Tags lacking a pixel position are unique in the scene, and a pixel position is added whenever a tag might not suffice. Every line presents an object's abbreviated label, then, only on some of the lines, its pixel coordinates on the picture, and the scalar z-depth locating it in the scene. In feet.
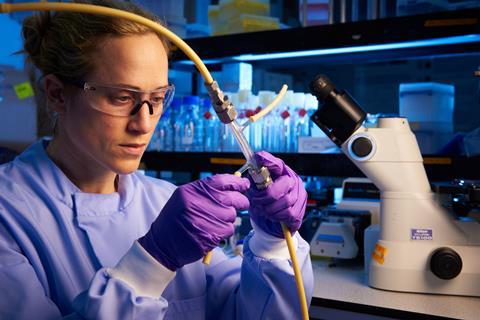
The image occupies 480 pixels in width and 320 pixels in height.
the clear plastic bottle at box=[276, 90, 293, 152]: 8.24
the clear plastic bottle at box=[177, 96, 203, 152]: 8.89
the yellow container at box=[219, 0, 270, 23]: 8.65
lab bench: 5.33
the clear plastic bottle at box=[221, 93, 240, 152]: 8.48
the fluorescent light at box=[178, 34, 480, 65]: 7.16
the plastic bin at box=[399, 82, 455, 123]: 7.67
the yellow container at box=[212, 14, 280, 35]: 8.54
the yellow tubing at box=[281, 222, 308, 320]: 3.71
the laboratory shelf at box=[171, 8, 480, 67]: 6.73
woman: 3.49
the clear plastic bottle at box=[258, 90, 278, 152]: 8.40
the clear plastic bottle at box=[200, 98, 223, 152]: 8.70
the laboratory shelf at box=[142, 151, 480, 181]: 6.81
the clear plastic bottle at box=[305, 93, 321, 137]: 8.38
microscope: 5.93
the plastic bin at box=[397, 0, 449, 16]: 7.64
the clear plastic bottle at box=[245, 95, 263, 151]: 8.39
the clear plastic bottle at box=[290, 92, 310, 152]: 8.27
